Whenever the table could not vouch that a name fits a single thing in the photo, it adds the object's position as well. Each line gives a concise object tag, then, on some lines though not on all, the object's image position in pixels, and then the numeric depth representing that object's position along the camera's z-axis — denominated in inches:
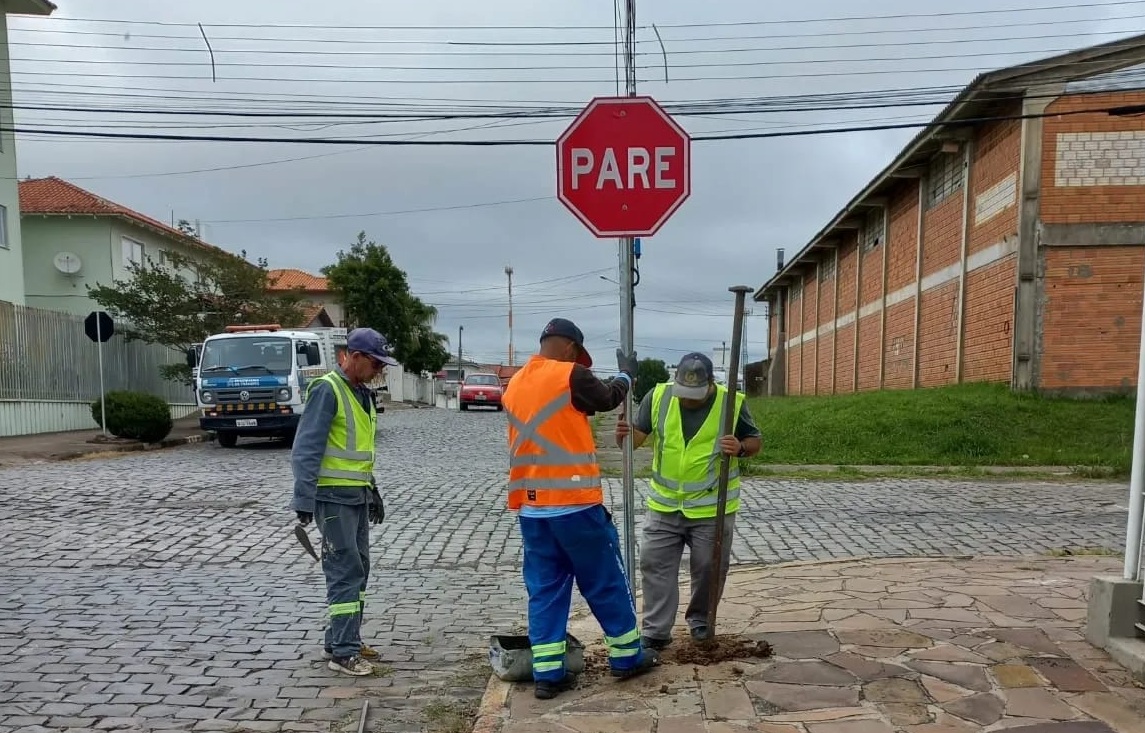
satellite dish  1156.5
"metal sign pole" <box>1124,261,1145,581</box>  160.7
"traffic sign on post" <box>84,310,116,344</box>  636.7
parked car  1371.8
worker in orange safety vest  150.3
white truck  610.9
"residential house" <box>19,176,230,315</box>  1179.9
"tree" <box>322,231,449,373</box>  1569.9
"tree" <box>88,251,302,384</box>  843.4
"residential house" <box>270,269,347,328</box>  2138.3
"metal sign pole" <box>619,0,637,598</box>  172.4
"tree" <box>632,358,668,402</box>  1626.1
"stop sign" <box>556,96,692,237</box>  167.2
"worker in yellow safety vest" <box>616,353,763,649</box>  173.5
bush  631.2
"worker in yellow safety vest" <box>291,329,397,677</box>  170.9
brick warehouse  558.6
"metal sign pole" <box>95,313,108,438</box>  630.5
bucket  161.9
